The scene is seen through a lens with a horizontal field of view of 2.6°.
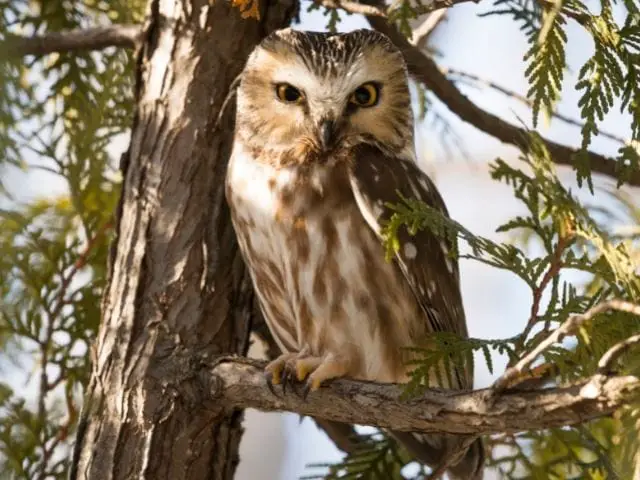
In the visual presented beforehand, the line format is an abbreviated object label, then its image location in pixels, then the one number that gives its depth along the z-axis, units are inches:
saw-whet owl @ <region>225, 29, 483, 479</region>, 201.6
